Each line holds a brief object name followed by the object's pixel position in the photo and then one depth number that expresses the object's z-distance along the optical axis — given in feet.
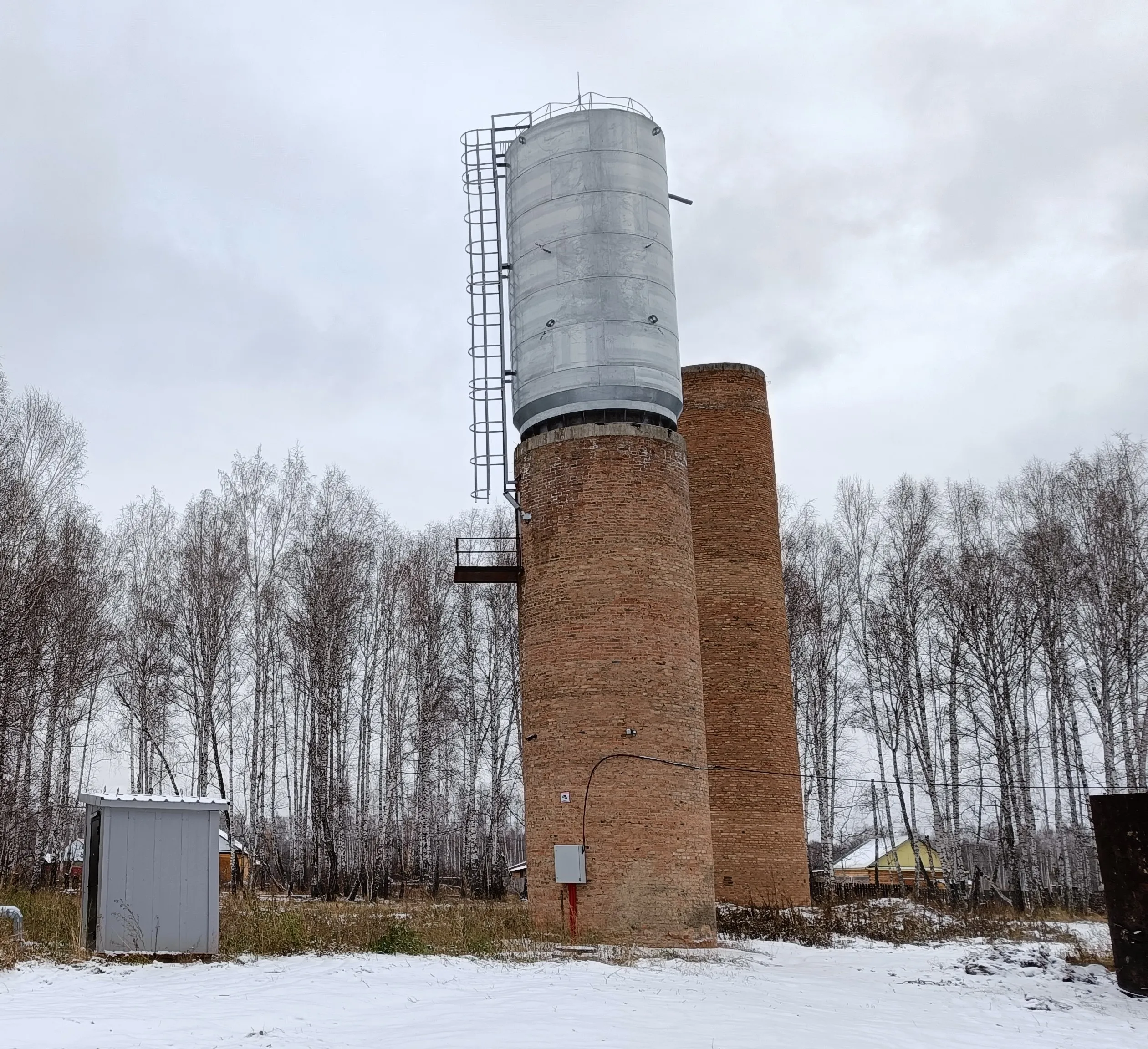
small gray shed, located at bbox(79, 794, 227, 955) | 43.52
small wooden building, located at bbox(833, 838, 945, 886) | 160.66
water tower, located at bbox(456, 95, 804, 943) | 58.80
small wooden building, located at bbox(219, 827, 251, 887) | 114.21
